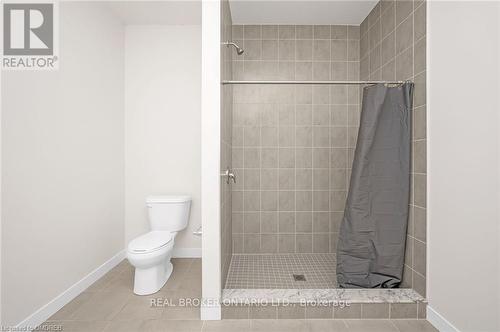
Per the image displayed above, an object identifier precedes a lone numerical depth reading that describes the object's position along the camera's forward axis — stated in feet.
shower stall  9.43
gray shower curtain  6.36
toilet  6.71
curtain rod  6.38
